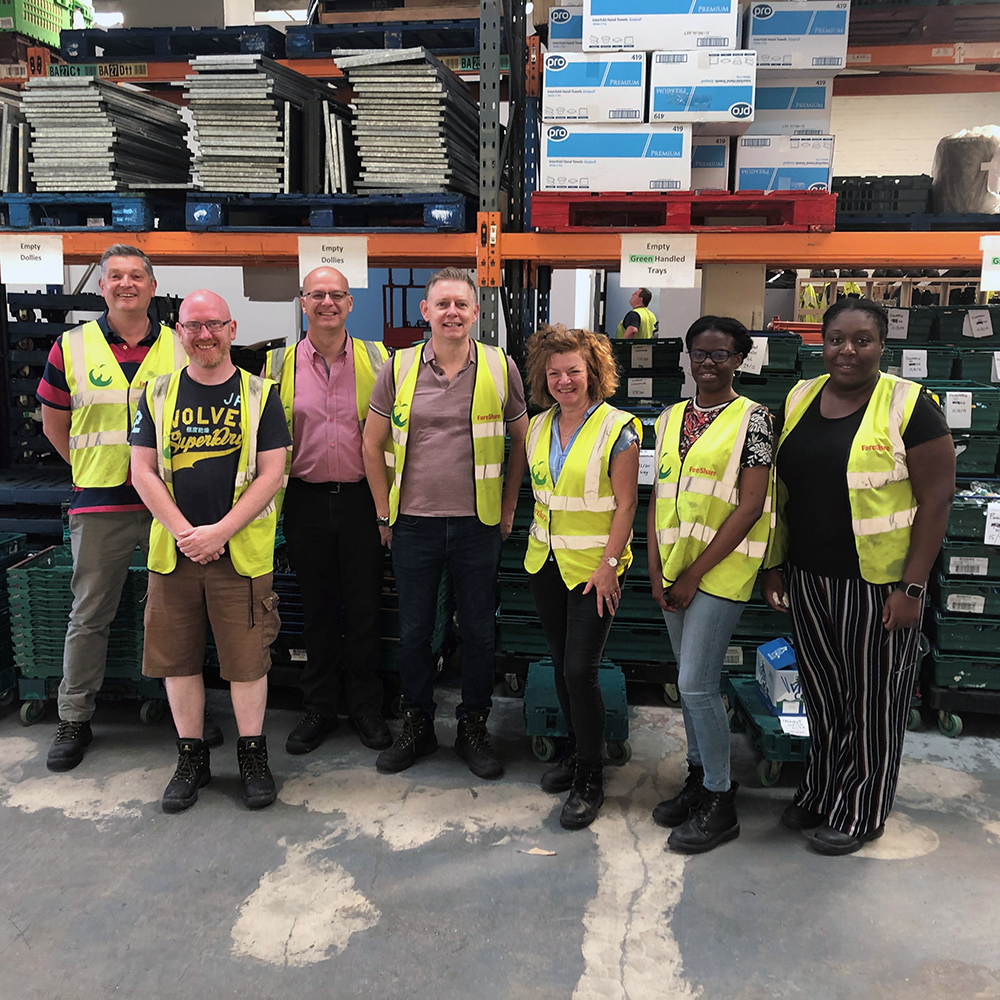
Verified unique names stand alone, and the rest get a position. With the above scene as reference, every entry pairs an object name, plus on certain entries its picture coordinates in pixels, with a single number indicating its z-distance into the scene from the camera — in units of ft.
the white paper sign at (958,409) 13.76
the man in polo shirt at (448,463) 11.19
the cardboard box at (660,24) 12.23
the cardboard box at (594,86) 12.53
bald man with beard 10.48
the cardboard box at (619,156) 12.68
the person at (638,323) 27.91
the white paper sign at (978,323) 14.88
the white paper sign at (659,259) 13.08
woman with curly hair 9.87
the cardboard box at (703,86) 12.30
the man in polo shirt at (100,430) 11.81
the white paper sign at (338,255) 13.66
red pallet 12.79
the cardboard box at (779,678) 12.03
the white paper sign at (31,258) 14.26
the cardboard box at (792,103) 13.17
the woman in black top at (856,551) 9.00
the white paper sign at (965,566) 12.91
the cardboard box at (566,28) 13.43
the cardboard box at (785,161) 13.14
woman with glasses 9.21
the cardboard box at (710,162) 13.43
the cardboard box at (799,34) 12.88
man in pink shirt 11.84
